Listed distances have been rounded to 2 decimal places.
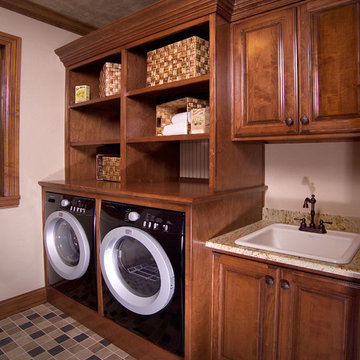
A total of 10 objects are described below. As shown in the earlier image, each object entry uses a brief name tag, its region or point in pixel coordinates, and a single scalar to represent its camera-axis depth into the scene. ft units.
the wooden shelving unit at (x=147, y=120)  5.86
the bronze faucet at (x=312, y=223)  6.24
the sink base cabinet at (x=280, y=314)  4.31
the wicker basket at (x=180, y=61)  6.23
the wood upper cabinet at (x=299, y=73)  4.90
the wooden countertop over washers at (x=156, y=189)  5.46
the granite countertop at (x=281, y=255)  4.27
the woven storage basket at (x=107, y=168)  8.54
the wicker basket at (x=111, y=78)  8.30
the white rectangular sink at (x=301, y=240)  5.70
